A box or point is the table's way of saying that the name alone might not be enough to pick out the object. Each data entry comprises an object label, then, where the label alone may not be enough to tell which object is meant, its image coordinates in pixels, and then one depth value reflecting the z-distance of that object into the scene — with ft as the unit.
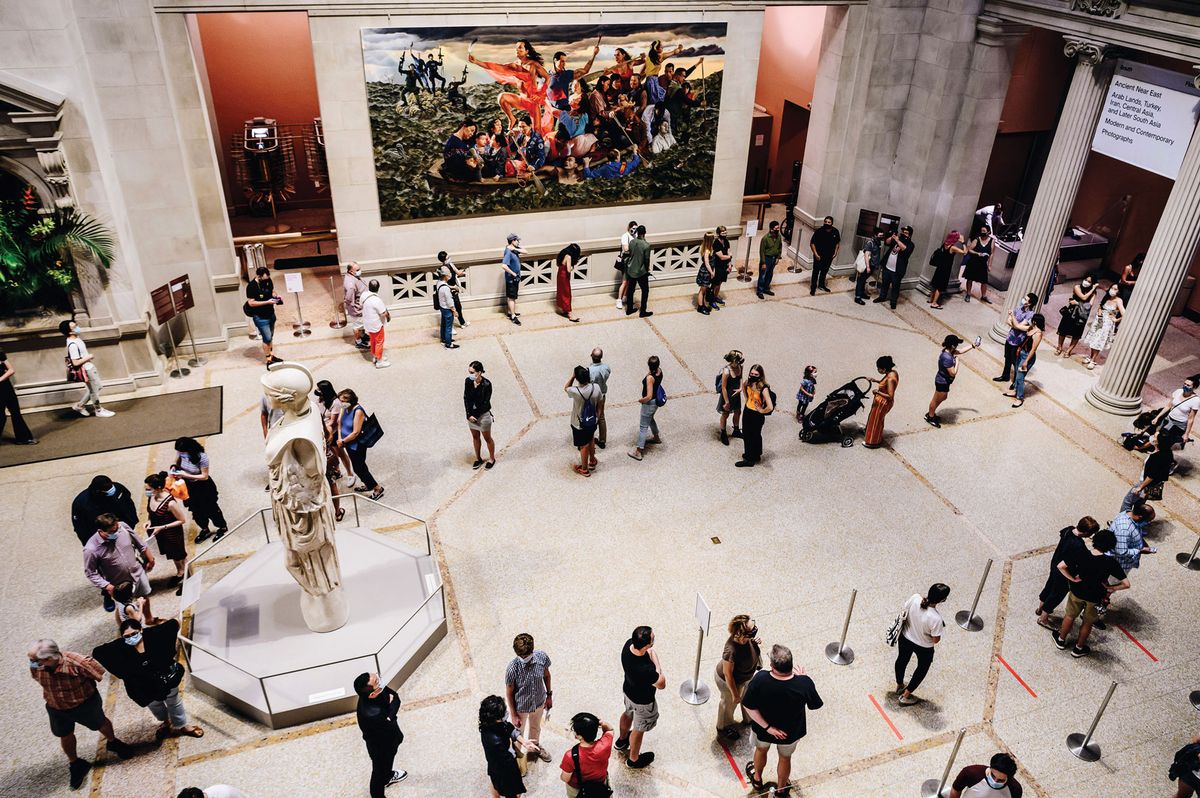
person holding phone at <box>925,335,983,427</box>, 37.44
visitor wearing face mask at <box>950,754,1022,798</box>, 19.69
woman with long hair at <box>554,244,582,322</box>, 46.55
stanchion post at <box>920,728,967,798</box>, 23.30
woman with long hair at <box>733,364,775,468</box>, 34.22
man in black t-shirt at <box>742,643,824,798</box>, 20.90
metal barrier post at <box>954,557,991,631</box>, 29.07
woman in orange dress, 36.04
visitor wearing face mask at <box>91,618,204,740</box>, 22.15
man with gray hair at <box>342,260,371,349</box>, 42.63
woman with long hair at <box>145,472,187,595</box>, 27.55
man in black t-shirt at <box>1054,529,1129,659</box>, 26.66
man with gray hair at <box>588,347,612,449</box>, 33.45
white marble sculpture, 22.26
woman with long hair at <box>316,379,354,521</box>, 31.96
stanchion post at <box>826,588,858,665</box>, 27.43
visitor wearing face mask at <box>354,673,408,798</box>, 20.70
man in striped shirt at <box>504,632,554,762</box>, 21.76
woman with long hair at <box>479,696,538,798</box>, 19.49
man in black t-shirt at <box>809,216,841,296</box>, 49.47
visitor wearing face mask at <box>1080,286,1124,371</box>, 43.62
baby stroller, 37.59
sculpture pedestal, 24.98
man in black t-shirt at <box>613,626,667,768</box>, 21.72
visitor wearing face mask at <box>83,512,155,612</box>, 25.31
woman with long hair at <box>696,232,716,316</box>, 47.60
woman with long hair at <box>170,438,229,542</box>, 29.19
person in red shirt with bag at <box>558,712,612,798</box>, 19.12
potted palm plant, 35.29
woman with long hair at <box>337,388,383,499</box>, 31.89
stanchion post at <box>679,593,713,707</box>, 25.76
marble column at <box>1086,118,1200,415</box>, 37.04
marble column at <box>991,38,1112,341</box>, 40.34
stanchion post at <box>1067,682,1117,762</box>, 24.90
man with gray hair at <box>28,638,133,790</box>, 21.26
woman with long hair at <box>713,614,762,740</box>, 22.53
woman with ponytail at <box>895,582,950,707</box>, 24.23
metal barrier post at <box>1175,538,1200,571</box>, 32.04
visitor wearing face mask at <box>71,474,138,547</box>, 26.68
